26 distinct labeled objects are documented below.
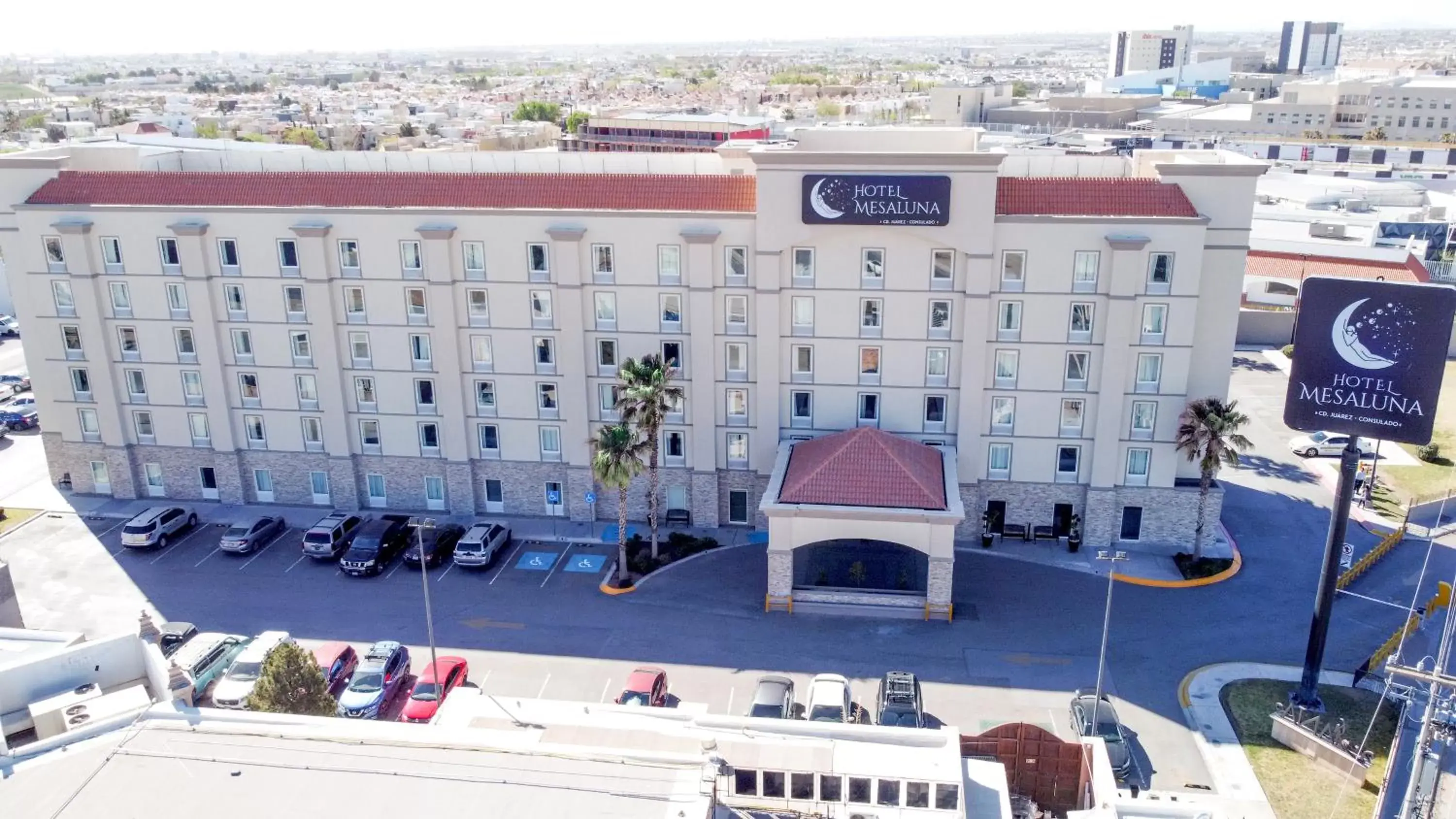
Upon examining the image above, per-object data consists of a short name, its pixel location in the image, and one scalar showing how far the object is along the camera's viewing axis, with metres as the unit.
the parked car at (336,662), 39.16
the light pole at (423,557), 36.64
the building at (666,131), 145.69
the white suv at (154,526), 49.91
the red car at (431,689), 36.78
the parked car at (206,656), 38.97
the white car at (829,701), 35.59
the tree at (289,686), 31.89
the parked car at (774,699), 36.25
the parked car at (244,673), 37.44
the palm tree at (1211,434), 44.91
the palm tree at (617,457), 44.66
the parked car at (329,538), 49.16
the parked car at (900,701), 35.47
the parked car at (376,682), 37.31
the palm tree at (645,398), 45.12
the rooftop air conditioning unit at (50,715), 27.23
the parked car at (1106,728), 33.78
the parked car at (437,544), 48.64
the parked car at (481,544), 48.09
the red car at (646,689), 37.06
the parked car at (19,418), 66.44
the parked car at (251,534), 49.53
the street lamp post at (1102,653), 33.81
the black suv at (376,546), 47.53
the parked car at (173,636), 41.28
